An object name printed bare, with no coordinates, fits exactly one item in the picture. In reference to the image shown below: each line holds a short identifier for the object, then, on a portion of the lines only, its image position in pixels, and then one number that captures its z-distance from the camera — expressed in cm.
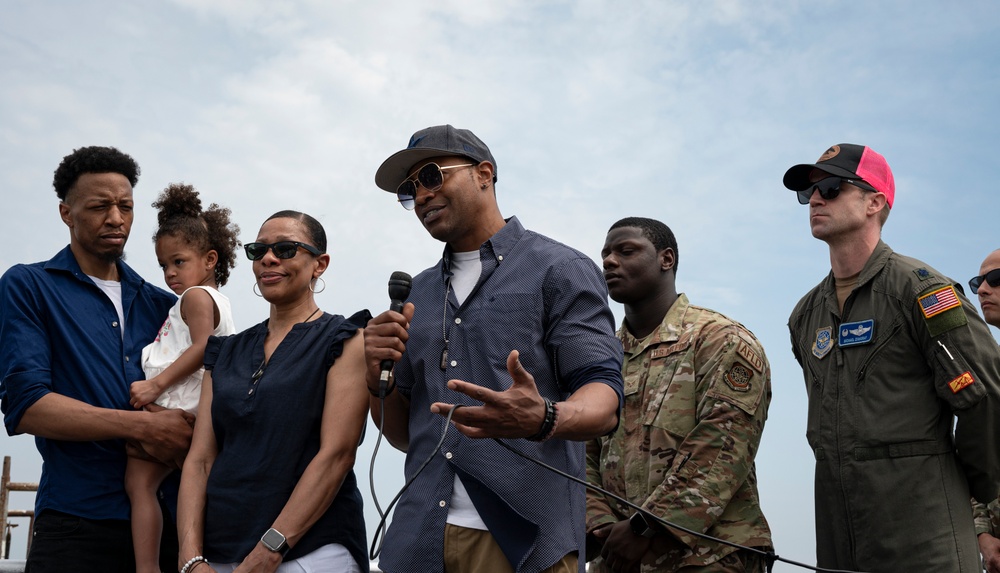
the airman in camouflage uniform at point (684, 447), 446
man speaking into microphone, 322
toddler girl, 433
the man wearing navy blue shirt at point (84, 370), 424
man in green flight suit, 434
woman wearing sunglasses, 390
